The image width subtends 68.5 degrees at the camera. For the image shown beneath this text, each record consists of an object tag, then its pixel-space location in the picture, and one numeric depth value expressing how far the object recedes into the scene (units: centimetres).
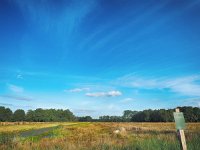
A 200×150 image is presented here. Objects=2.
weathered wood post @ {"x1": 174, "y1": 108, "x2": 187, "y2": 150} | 317
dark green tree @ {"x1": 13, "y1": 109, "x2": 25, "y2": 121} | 7007
